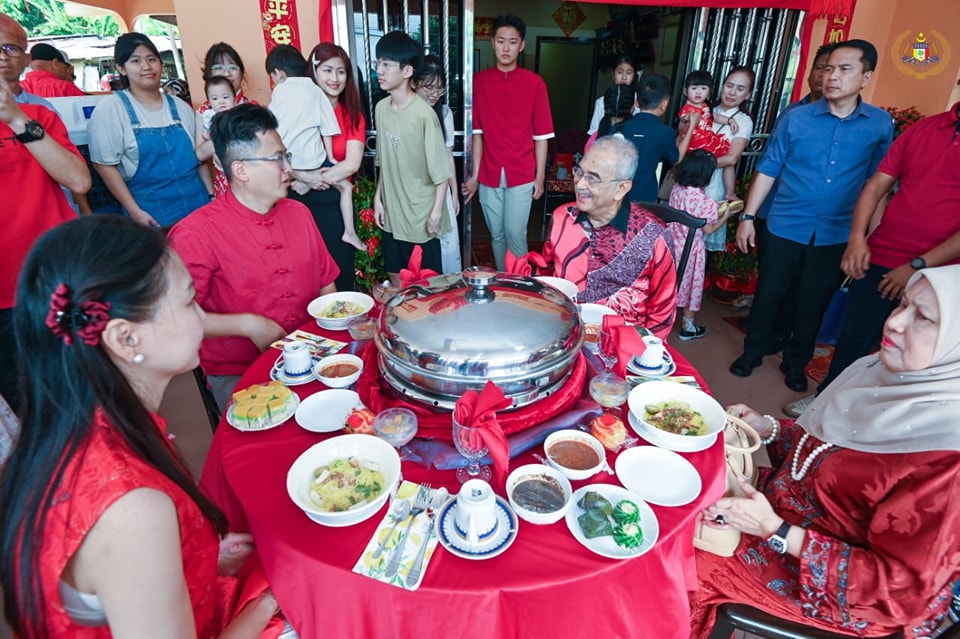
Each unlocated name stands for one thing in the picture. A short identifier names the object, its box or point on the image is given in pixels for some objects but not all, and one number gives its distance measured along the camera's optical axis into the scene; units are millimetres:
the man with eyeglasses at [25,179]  2244
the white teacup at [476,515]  1068
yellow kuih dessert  1446
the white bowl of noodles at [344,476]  1139
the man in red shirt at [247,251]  1943
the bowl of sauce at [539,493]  1141
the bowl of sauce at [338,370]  1639
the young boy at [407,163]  3354
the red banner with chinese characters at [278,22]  4129
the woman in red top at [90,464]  910
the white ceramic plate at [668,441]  1363
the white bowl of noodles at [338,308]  2041
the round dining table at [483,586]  1017
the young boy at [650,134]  3713
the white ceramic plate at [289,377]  1671
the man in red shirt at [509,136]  4164
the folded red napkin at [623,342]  1591
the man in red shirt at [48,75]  4516
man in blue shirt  2926
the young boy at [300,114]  3455
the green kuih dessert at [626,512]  1124
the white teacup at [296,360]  1683
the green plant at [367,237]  4395
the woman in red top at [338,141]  3660
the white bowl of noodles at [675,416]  1377
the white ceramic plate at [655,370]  1742
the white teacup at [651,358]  1764
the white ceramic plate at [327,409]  1450
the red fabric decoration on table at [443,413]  1399
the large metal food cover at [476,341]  1352
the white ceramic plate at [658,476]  1228
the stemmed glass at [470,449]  1231
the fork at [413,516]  1039
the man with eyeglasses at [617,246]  2256
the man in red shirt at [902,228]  2545
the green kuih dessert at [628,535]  1087
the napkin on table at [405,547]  1030
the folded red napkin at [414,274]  1916
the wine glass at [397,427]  1344
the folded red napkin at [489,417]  1174
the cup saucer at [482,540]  1063
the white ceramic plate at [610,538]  1074
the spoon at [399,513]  1098
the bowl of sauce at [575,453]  1276
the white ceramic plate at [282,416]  1445
